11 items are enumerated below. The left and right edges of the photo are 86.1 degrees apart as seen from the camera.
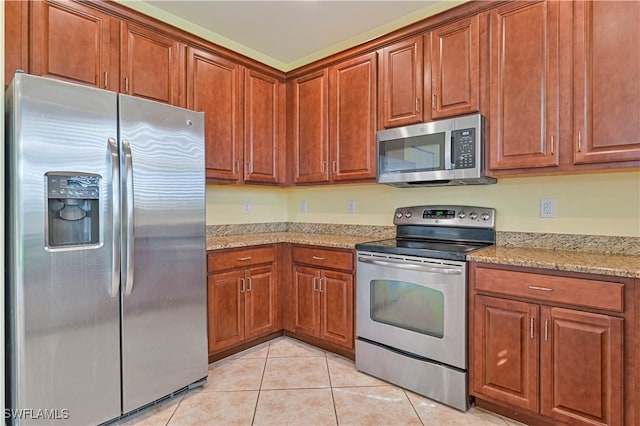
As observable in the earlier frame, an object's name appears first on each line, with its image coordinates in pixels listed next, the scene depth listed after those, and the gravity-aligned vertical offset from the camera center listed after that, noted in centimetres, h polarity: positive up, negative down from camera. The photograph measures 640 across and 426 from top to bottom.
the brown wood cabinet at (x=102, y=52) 189 +98
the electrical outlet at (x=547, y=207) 215 +2
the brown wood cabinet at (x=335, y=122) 267 +74
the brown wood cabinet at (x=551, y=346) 153 -67
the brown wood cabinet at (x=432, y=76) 217 +92
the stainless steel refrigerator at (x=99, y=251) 152 -20
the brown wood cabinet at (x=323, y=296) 253 -67
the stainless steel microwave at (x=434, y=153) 212 +38
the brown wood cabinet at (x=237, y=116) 260 +79
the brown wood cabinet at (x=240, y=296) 245 -65
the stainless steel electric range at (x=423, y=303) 196 -58
